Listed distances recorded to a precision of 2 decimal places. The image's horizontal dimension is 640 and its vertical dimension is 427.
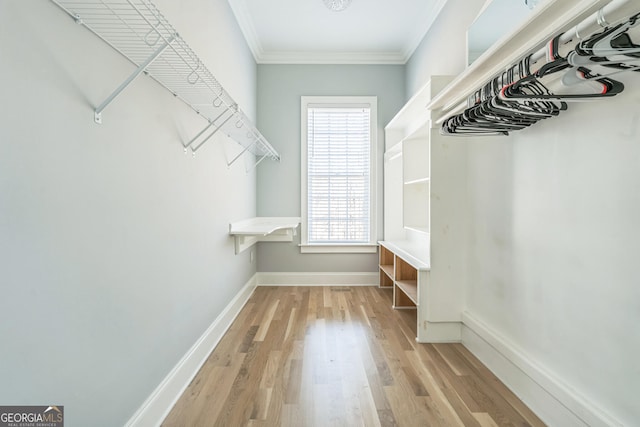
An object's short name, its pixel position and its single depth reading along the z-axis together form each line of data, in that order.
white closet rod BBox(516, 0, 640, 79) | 0.83
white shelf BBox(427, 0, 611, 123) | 1.03
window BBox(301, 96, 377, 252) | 3.87
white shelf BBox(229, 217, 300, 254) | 2.71
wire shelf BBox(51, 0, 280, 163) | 0.98
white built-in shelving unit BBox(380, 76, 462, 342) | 2.28
